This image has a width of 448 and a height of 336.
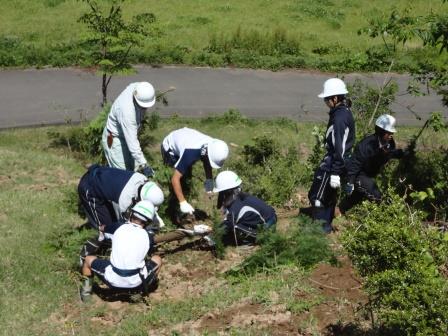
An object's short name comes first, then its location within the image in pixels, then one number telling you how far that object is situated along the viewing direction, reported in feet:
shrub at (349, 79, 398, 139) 35.63
